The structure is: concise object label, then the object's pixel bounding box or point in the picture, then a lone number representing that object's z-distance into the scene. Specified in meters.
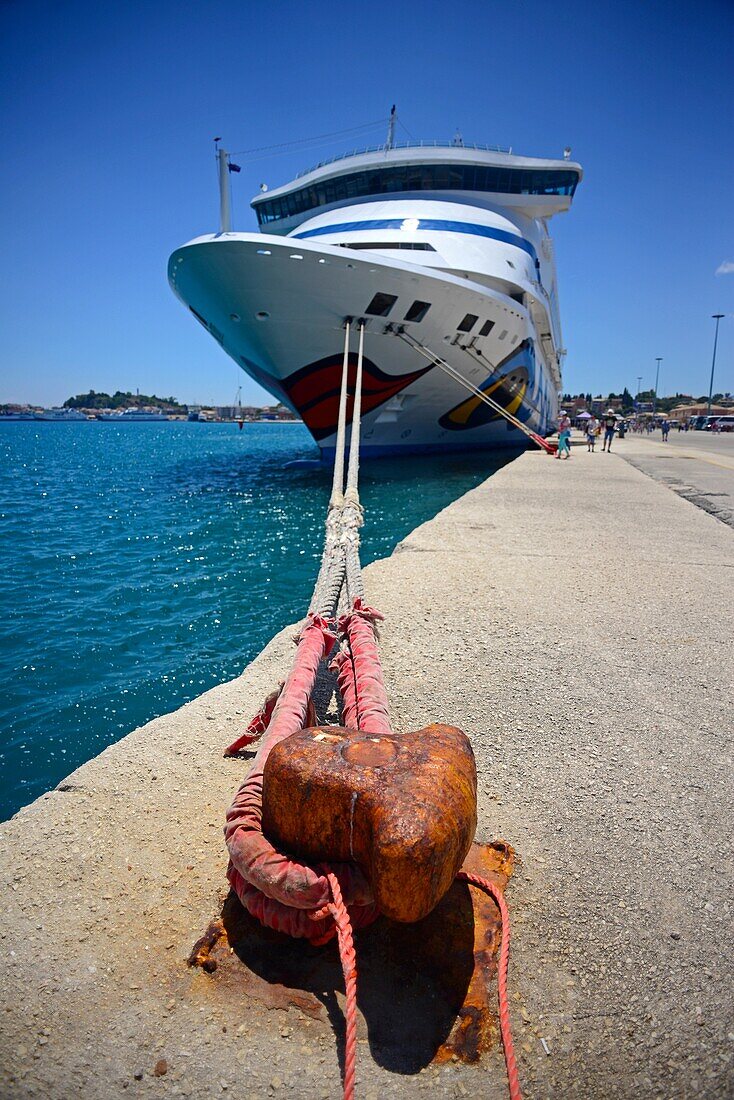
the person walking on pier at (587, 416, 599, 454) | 20.62
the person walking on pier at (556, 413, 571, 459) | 16.20
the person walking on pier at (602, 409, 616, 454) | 20.54
